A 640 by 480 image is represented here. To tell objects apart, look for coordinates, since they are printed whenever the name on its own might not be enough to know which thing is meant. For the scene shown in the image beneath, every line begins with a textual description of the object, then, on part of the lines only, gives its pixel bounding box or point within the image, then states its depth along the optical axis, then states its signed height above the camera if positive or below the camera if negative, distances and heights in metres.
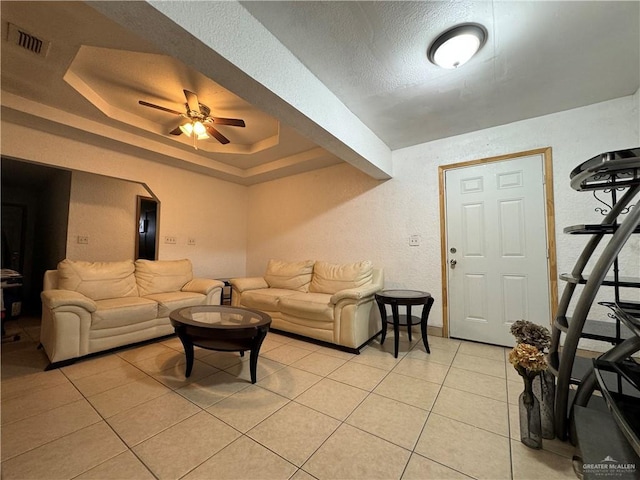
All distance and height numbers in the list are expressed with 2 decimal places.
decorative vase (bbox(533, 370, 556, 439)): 1.39 -0.80
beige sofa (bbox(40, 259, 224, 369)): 2.16 -0.56
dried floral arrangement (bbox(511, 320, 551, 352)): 1.46 -0.49
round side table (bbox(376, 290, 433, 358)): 2.47 -0.52
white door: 2.56 +0.05
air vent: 1.65 +1.42
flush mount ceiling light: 1.58 +1.38
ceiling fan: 2.45 +1.35
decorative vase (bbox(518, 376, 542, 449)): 1.32 -0.88
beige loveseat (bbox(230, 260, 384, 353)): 2.61 -0.57
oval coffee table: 1.86 -0.62
